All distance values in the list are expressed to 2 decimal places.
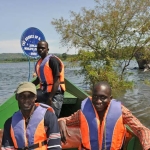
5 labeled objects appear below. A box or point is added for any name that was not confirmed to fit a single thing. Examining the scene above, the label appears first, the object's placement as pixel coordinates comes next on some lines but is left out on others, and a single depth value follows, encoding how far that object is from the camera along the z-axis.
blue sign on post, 6.84
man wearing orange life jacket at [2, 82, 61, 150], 2.62
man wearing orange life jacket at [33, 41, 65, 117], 4.21
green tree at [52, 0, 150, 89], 13.20
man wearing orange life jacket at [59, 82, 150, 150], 2.88
